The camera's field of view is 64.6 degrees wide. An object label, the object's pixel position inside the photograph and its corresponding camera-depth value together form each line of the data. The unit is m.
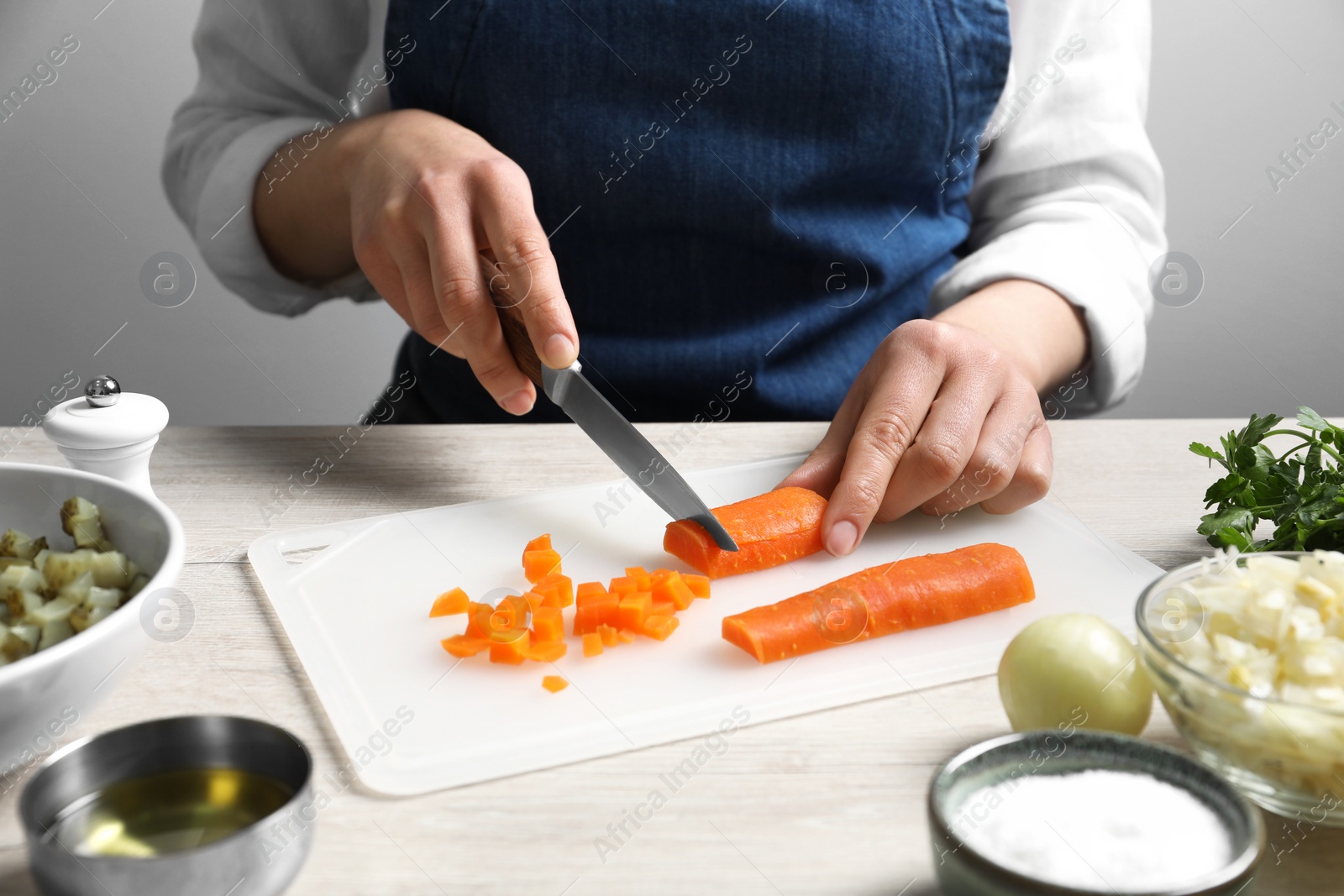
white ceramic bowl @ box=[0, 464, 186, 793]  0.62
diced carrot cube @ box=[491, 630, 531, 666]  0.90
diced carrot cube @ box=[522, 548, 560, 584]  1.06
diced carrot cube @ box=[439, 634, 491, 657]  0.92
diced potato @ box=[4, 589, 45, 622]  0.71
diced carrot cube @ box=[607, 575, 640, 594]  1.00
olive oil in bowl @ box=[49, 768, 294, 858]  0.60
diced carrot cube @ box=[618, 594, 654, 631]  0.95
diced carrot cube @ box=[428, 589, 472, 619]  0.99
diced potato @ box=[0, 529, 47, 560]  0.77
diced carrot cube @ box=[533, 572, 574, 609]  0.97
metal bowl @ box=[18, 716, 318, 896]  0.55
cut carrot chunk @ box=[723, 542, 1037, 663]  0.93
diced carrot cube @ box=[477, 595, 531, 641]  0.93
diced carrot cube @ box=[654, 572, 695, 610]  1.00
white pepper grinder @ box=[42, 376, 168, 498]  1.02
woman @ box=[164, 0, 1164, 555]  1.32
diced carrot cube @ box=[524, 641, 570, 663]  0.91
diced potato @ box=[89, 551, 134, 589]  0.75
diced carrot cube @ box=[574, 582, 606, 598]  0.97
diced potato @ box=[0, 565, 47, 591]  0.73
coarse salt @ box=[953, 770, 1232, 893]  0.54
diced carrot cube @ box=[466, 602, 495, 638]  0.93
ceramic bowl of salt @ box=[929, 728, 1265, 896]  0.52
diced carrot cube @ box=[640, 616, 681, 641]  0.95
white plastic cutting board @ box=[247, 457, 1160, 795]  0.82
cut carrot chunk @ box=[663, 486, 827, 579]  1.07
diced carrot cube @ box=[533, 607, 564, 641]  0.93
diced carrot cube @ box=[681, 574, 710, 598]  1.03
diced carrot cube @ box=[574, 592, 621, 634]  0.96
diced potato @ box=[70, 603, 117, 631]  0.69
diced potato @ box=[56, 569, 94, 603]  0.71
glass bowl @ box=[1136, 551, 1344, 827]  0.61
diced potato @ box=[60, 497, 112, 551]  0.80
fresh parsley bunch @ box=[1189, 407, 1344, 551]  0.96
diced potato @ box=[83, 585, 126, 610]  0.71
